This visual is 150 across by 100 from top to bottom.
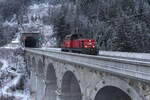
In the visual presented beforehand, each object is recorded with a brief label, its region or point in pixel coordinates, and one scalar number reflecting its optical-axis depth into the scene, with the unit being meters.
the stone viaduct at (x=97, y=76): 10.46
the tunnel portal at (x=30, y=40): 72.91
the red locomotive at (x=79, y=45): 25.94
